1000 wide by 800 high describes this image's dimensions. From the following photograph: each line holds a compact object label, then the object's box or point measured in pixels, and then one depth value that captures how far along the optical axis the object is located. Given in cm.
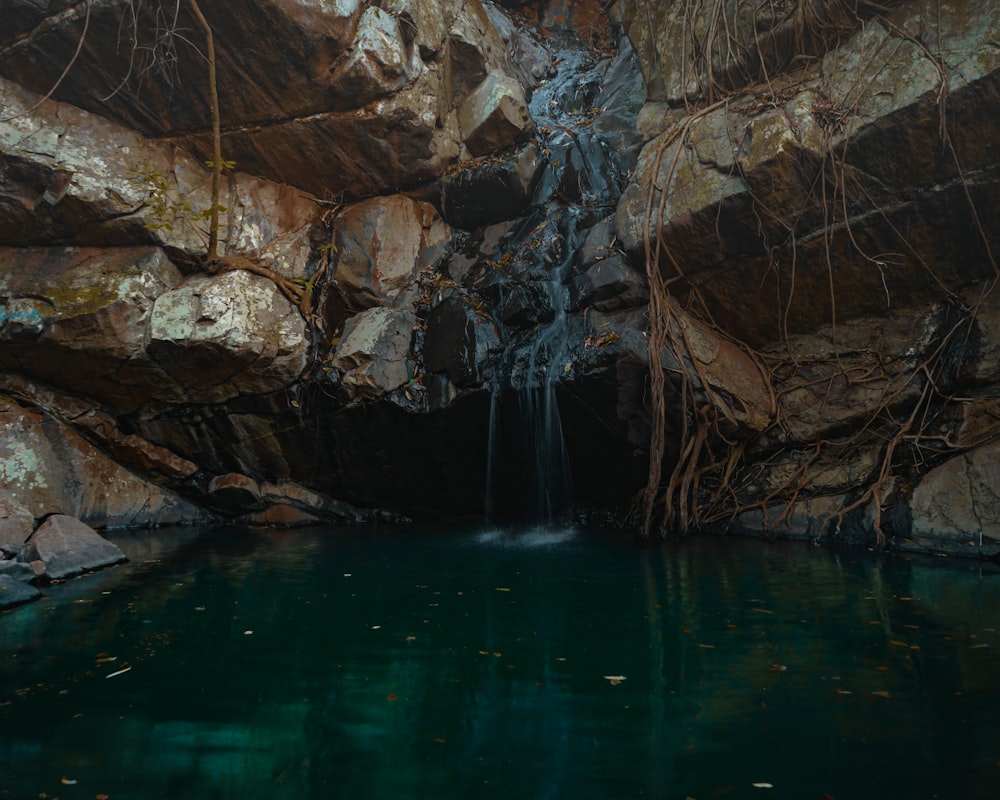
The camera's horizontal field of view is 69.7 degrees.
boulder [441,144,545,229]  1007
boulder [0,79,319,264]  874
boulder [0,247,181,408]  852
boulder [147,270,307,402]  872
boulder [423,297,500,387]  867
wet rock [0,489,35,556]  621
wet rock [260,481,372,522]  980
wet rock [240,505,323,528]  970
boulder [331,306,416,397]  894
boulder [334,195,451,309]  988
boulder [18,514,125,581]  609
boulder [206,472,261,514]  959
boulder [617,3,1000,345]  697
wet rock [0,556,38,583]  545
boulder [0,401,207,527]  825
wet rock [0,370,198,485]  889
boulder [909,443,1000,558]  648
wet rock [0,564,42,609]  510
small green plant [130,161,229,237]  921
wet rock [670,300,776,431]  810
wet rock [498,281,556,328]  881
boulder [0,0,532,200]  897
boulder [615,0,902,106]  789
